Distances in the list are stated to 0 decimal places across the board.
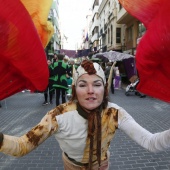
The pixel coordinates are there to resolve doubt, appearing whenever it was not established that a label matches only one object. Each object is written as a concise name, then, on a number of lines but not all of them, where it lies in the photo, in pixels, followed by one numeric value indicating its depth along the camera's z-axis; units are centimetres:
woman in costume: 170
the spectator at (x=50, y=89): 696
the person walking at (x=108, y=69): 1036
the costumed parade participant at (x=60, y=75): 676
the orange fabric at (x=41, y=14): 145
